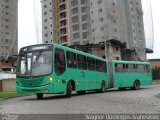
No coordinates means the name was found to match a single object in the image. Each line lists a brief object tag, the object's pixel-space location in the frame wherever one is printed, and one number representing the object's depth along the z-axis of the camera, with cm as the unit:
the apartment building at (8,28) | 10412
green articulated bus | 1781
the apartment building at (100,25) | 7512
